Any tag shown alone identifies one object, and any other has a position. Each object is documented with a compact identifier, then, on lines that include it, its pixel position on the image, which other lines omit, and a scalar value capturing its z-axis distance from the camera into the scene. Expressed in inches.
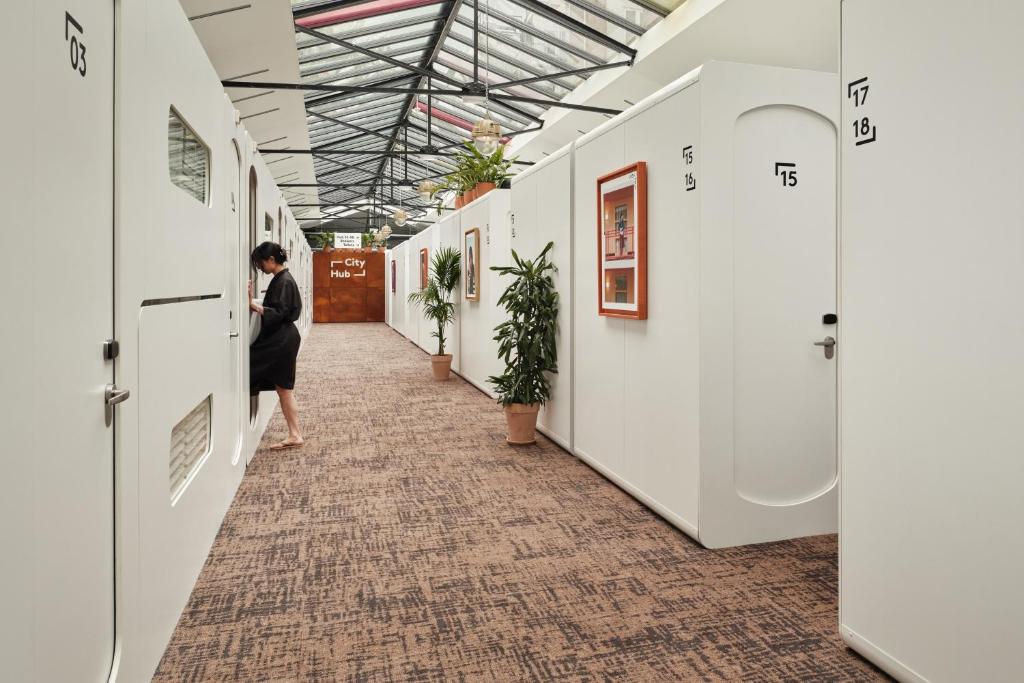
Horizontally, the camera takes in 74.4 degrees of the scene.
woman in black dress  183.9
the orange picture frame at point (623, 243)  140.2
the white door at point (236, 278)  143.7
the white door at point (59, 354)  46.8
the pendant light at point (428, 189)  384.4
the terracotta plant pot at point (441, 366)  331.6
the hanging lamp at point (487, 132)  280.8
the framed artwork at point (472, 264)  298.0
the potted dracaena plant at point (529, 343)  192.9
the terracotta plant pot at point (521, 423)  194.2
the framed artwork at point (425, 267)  446.0
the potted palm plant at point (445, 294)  334.3
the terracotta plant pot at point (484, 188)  296.5
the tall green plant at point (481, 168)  294.4
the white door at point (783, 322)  124.0
